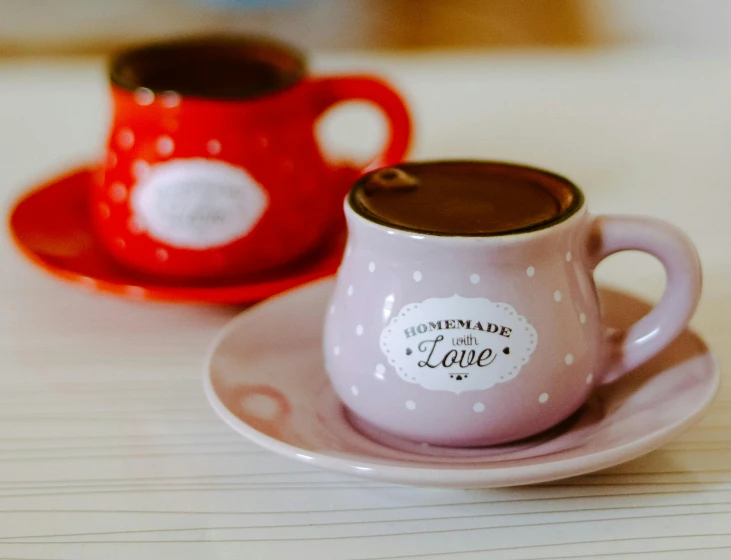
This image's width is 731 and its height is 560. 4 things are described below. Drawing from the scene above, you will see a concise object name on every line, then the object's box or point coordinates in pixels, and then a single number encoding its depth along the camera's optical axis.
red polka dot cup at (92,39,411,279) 0.46
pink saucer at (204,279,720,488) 0.36
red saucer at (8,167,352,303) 0.46
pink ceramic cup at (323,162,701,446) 0.38
